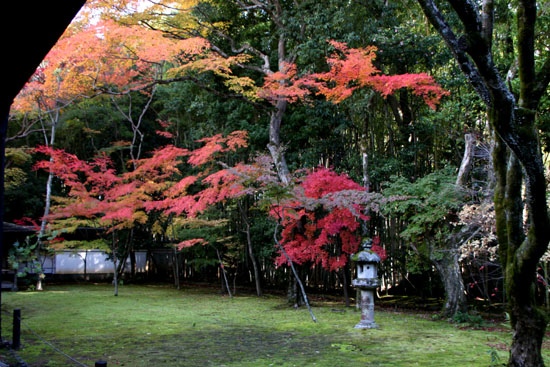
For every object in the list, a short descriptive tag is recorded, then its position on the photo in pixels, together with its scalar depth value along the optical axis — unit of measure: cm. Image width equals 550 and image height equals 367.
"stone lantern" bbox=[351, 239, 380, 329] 713
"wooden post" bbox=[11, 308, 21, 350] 544
